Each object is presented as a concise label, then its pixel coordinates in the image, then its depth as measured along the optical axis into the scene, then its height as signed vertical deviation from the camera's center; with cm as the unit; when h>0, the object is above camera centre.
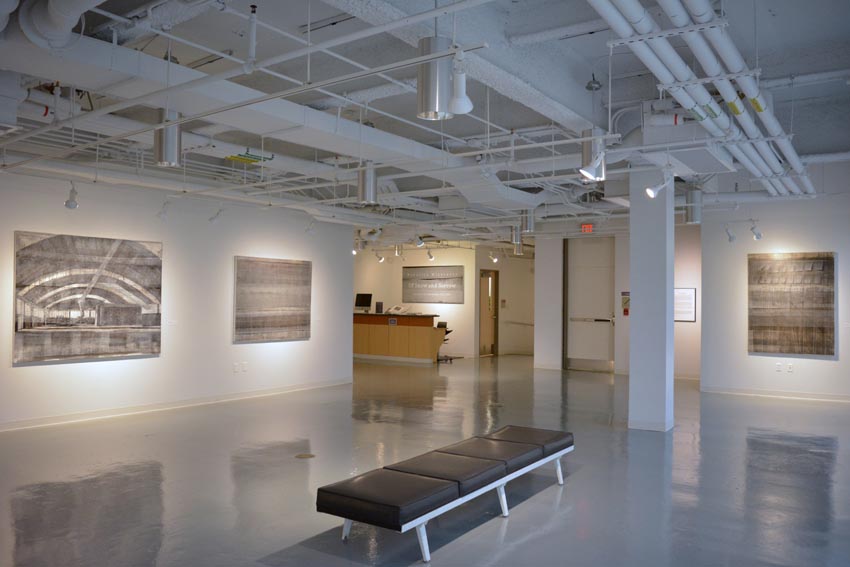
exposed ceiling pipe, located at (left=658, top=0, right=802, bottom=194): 371 +162
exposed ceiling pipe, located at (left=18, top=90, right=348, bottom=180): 575 +166
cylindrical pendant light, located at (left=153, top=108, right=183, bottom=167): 559 +134
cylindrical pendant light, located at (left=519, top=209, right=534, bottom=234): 1083 +138
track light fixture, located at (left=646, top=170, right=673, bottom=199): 661 +119
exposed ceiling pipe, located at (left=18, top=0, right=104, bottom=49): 356 +157
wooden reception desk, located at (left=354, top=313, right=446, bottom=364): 1577 -83
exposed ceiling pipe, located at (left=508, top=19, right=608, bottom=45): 457 +191
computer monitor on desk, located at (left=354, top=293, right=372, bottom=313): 1802 +4
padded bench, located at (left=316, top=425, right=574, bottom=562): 388 -115
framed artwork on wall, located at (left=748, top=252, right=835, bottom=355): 1031 +4
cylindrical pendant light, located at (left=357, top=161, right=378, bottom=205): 751 +134
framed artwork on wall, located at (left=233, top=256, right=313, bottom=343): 1032 +5
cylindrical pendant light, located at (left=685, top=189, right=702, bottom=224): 967 +146
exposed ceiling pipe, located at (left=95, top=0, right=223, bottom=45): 416 +185
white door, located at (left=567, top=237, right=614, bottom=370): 1434 +4
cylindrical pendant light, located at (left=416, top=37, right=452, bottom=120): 379 +124
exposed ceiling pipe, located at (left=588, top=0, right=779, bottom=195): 368 +162
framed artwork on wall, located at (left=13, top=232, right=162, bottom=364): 778 +6
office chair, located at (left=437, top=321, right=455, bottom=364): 1624 -132
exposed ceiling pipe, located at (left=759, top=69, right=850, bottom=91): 577 +201
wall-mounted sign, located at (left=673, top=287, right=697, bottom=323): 1296 +0
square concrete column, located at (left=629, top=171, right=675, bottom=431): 798 -2
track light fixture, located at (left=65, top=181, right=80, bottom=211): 720 +110
